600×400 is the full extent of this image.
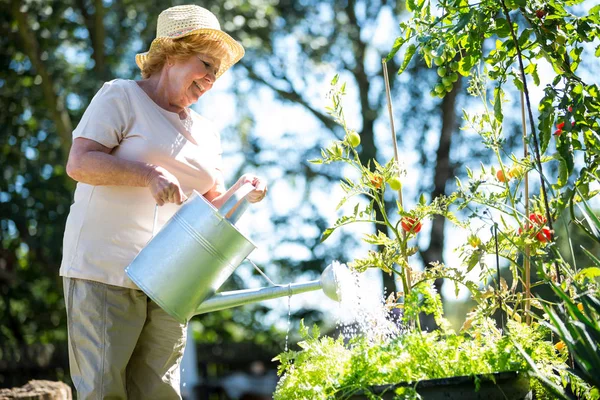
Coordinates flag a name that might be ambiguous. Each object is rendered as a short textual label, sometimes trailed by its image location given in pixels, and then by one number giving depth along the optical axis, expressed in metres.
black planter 3.20
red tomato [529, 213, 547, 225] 3.69
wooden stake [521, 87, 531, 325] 3.68
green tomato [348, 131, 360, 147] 3.67
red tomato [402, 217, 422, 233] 3.65
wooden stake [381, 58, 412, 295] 3.65
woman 3.74
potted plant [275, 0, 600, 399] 3.28
